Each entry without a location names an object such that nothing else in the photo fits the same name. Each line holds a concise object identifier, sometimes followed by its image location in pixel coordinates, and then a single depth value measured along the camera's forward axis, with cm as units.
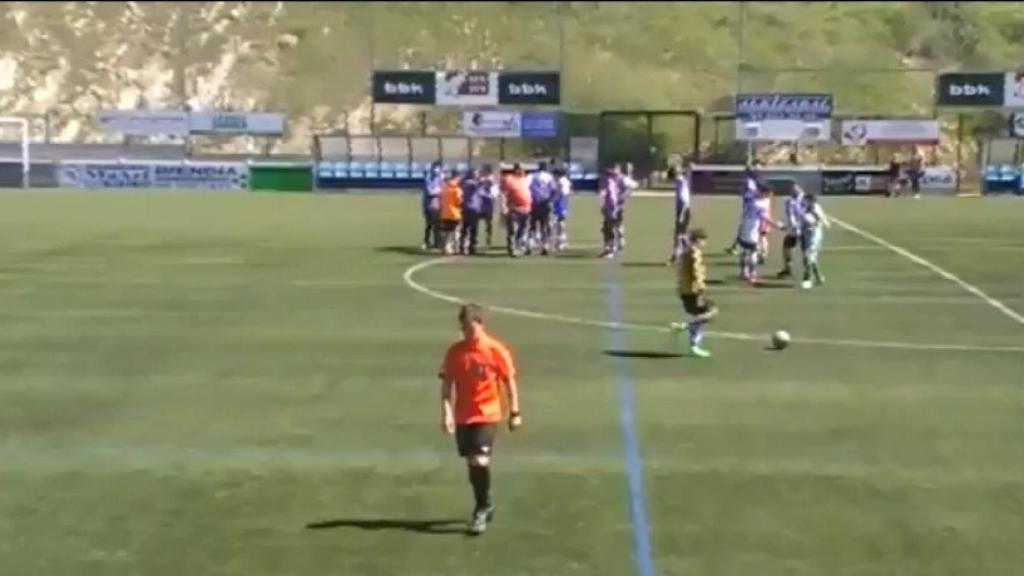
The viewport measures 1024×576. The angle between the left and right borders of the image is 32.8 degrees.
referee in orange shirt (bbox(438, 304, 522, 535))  1266
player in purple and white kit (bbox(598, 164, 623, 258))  3562
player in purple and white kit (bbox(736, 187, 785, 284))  3105
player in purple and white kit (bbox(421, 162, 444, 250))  3744
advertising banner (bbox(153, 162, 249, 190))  7319
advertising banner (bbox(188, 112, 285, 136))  7894
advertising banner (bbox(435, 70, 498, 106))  7581
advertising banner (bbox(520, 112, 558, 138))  7625
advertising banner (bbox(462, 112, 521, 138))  7600
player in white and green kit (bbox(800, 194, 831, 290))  3019
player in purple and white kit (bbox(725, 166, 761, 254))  3100
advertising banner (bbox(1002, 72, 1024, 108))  6981
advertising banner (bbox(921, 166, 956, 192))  7125
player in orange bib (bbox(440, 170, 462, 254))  3659
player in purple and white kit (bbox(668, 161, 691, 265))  3466
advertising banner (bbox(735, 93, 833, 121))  7519
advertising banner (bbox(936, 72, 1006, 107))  7269
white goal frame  5996
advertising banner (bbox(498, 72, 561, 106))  7588
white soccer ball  2222
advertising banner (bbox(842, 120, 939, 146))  7450
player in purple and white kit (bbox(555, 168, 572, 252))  3778
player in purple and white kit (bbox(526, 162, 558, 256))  3653
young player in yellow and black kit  2141
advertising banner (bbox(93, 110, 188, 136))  7831
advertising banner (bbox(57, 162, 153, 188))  7312
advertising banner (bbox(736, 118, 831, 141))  7469
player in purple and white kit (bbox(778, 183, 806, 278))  3122
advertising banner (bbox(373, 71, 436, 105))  7575
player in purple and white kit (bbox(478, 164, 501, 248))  3706
